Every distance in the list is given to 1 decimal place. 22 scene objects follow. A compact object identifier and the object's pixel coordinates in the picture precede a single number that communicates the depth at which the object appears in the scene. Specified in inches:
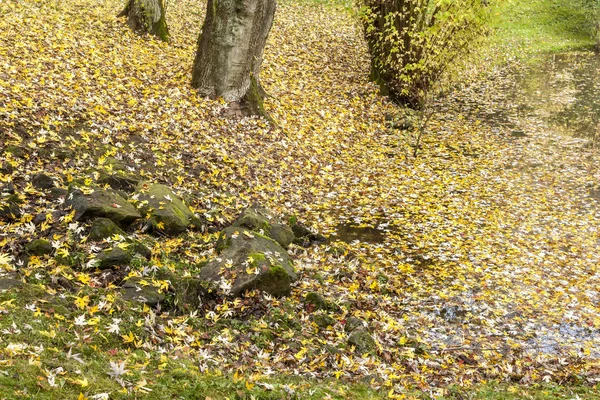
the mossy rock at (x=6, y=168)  328.7
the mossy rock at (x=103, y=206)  306.3
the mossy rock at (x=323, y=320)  295.7
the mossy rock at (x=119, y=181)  361.1
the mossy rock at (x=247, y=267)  294.8
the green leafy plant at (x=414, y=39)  629.9
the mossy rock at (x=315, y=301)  311.1
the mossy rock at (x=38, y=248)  267.8
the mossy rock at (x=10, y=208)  291.9
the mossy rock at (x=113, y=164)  378.6
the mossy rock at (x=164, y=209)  338.0
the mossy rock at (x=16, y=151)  345.3
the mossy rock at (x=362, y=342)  277.1
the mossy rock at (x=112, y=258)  276.7
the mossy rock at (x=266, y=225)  360.7
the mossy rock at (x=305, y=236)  408.2
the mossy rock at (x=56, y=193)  321.1
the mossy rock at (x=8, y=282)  226.3
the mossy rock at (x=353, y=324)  296.8
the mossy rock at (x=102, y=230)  295.4
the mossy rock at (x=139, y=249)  295.0
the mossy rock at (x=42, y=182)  329.1
